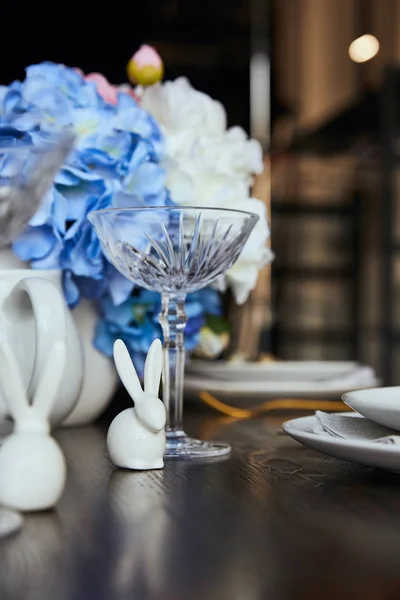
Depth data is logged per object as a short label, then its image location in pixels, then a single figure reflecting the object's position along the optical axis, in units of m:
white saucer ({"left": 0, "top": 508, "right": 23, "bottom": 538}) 0.43
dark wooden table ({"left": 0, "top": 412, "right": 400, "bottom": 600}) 0.35
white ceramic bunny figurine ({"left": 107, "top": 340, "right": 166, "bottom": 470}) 0.59
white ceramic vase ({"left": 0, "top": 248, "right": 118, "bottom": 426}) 0.85
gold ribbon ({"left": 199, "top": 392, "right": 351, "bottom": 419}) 1.00
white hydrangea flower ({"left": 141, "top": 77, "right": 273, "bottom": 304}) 0.87
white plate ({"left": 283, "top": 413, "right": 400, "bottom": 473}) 0.51
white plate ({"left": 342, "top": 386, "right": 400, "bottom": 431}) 0.55
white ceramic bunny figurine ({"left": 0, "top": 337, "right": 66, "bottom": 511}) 0.46
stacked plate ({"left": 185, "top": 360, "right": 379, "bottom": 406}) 1.07
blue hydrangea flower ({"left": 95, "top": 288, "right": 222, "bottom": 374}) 0.85
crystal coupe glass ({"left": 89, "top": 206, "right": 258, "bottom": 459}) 0.66
